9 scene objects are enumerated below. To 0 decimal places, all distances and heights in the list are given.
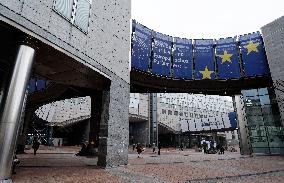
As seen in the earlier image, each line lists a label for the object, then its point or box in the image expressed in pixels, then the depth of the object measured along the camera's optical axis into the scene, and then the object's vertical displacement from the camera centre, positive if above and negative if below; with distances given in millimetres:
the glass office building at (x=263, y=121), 25012 +3138
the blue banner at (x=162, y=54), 24703 +10553
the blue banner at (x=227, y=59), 25719 +10488
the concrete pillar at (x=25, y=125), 21784 +2429
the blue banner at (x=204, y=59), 26000 +10544
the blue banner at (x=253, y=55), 25172 +10686
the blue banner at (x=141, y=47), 23375 +10766
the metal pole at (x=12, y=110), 6653 +1109
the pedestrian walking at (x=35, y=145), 19859 +144
